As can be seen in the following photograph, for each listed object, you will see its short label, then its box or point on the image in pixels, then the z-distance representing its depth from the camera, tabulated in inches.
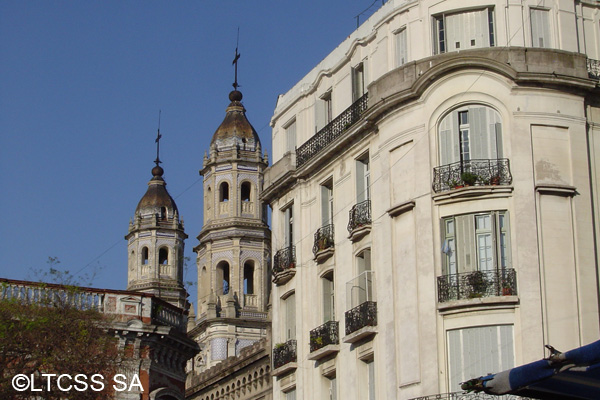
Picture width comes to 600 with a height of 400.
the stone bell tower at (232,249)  3102.9
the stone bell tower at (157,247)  3503.9
